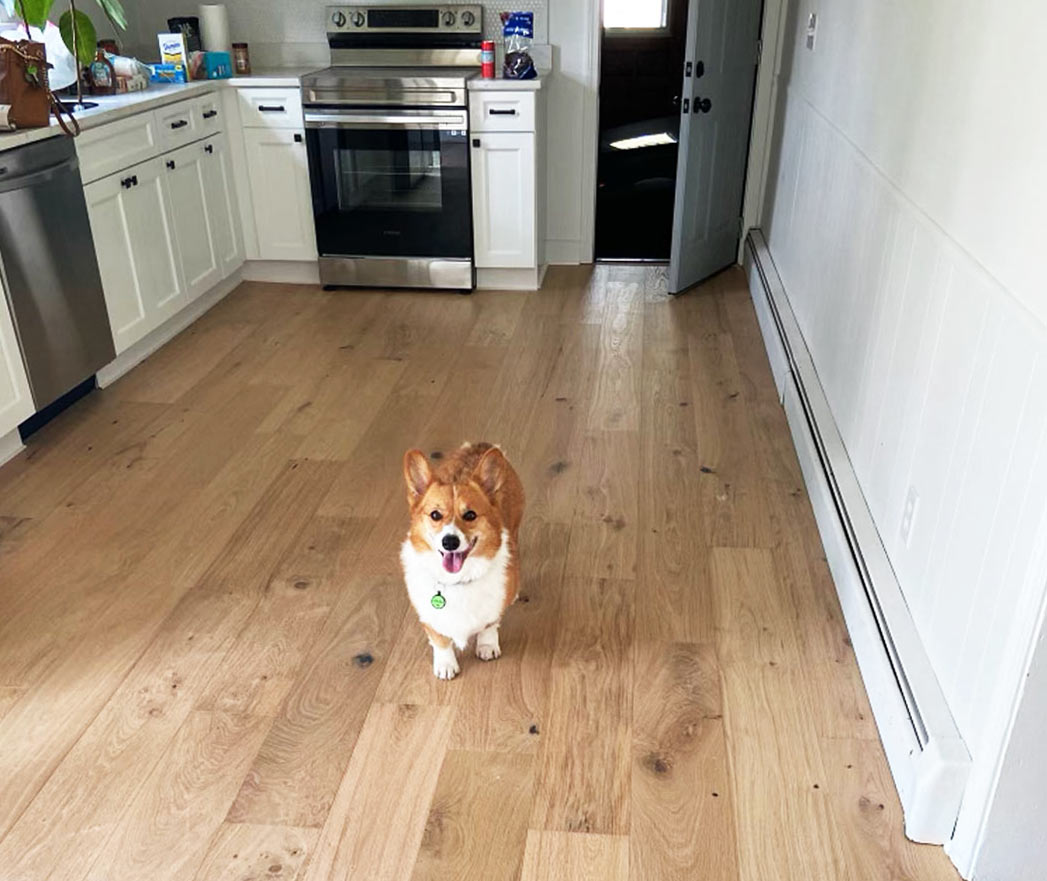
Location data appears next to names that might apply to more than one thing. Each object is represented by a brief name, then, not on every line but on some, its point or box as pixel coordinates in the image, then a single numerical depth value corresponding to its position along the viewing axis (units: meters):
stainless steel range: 4.04
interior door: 3.92
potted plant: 2.88
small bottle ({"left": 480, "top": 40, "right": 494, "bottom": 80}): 4.11
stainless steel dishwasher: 2.77
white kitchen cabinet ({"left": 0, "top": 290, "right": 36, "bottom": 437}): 2.76
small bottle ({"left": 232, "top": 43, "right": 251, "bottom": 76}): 4.34
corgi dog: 1.78
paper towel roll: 4.30
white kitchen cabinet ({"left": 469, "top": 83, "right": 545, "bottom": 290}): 4.07
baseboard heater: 1.54
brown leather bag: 2.76
